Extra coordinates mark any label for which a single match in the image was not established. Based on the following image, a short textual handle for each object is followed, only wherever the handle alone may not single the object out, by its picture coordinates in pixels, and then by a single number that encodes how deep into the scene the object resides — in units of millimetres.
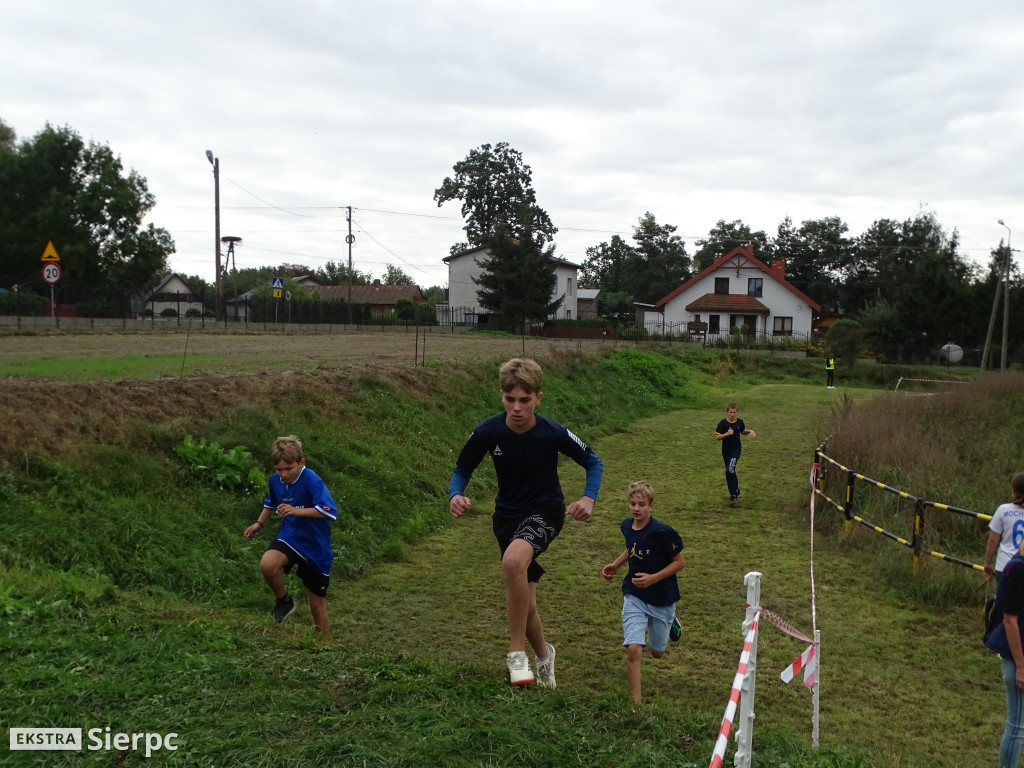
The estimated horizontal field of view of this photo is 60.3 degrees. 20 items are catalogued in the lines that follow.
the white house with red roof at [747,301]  67750
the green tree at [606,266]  112856
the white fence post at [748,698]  3653
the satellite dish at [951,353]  54031
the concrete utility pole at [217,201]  47156
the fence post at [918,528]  9234
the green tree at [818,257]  90750
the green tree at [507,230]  64312
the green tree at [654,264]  100938
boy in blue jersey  6250
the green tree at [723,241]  99025
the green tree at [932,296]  56875
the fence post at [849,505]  11109
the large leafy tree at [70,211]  34094
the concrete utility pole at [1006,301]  48625
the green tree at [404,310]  67312
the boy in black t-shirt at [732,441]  13695
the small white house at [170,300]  46184
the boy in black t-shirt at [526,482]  4859
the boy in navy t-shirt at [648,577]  5867
